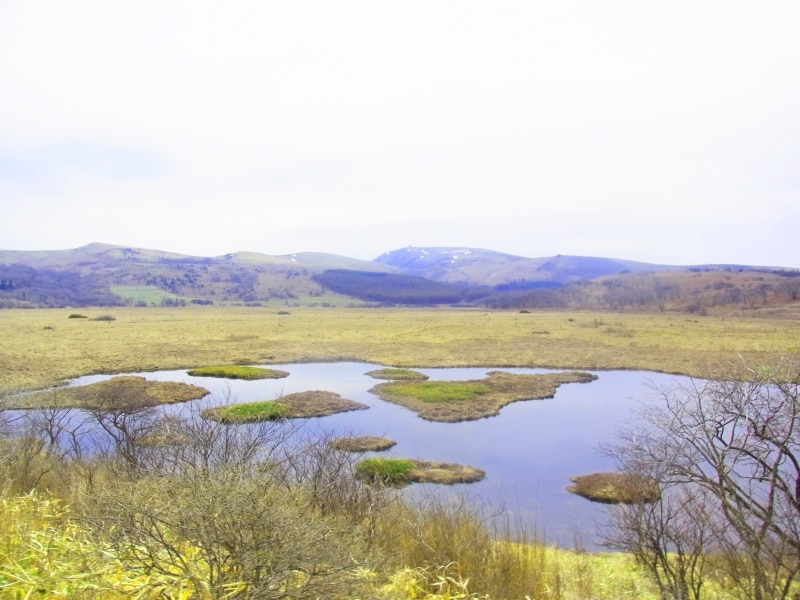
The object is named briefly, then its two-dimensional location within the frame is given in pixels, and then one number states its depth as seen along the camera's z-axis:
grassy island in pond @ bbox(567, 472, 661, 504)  16.14
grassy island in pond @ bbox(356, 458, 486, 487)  17.83
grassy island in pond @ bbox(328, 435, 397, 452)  21.17
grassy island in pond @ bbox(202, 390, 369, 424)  23.95
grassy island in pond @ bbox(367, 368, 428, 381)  37.28
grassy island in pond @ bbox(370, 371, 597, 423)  28.06
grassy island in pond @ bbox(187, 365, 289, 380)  36.85
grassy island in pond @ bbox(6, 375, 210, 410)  22.02
